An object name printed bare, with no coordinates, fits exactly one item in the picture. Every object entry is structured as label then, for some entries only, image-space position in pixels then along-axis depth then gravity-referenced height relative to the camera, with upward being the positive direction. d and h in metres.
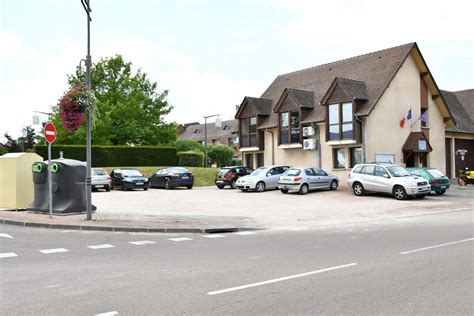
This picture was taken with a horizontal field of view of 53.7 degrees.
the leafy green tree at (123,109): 48.28 +6.87
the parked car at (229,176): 31.50 -0.26
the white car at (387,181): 22.62 -0.53
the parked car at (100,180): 29.42 -0.42
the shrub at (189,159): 47.28 +1.37
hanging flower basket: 14.52 +2.13
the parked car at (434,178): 25.45 -0.43
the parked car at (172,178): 31.72 -0.37
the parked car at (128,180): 30.22 -0.45
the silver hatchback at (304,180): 25.98 -0.48
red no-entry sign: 14.57 +1.30
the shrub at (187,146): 61.28 +3.54
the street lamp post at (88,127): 14.34 +1.44
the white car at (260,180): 28.25 -0.50
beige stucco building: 29.92 +3.72
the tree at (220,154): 60.94 +2.37
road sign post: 14.59 +1.15
